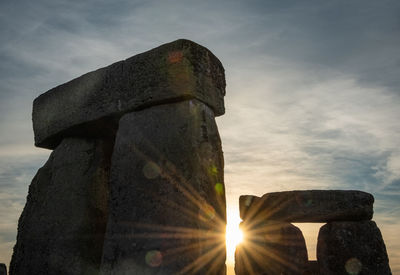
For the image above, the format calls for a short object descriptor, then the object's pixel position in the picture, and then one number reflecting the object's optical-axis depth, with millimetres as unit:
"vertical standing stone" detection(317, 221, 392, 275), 6383
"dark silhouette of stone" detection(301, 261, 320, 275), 7332
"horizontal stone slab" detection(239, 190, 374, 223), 6531
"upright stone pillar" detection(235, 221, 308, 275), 7047
